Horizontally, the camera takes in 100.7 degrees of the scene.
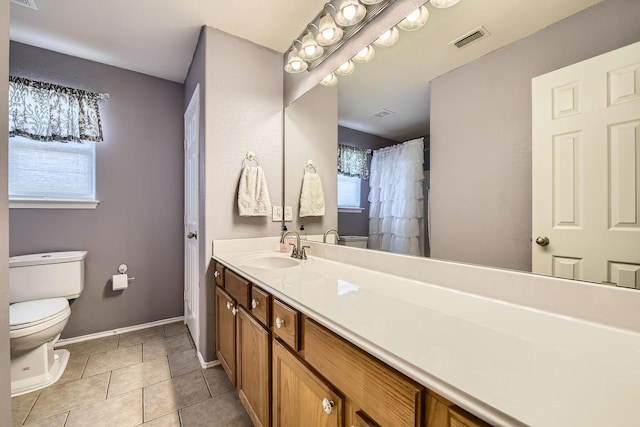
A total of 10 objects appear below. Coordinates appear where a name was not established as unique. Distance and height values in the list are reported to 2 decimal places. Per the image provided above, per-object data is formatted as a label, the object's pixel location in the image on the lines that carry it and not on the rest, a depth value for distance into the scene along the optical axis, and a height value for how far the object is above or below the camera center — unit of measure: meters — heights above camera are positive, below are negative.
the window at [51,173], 1.98 +0.31
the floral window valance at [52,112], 1.93 +0.77
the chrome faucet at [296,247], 1.70 -0.23
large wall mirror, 0.70 +0.38
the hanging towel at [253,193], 1.85 +0.13
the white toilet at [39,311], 1.55 -0.62
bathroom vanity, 0.39 -0.28
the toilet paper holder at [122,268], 2.33 -0.49
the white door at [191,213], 2.01 -0.01
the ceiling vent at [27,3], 1.58 +1.26
